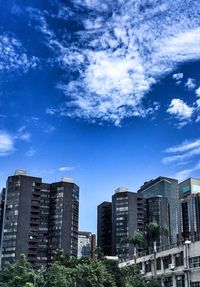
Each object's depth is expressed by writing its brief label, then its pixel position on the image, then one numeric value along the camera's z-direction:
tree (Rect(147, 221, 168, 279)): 42.96
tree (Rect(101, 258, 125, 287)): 39.03
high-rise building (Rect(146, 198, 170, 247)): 91.55
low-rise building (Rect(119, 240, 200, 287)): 34.42
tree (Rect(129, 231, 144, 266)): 45.84
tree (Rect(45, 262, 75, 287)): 36.71
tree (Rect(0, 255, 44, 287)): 43.25
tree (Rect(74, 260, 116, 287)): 34.56
